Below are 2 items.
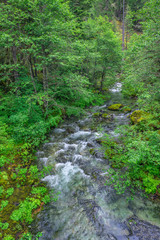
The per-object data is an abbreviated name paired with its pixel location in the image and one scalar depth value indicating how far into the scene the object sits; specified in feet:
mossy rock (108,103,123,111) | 44.37
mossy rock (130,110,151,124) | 28.10
